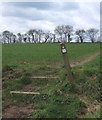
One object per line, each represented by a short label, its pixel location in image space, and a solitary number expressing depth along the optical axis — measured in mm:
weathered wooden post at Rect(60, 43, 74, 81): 7410
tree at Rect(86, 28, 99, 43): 103000
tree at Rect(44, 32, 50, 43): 103438
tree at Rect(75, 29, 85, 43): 98150
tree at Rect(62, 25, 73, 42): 101244
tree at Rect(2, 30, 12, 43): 103000
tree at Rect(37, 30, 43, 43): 104531
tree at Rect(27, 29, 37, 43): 102250
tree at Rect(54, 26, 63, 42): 102100
